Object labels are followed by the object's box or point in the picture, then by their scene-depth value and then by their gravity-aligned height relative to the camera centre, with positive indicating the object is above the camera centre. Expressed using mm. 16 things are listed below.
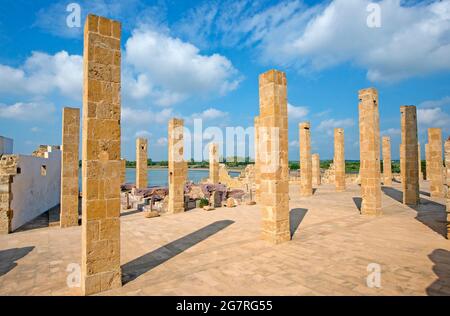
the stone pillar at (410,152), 13594 +595
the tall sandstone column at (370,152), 11295 +503
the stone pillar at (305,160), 18984 +297
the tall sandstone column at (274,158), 7641 +194
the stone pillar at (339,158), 21078 +470
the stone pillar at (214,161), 24031 +335
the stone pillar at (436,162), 15484 +61
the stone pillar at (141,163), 20500 +165
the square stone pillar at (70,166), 10250 -23
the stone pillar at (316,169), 27667 -592
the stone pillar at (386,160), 23719 +314
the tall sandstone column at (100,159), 4723 +121
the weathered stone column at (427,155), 25731 +840
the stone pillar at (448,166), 7340 -92
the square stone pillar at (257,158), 14880 +356
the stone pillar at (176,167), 12992 -116
